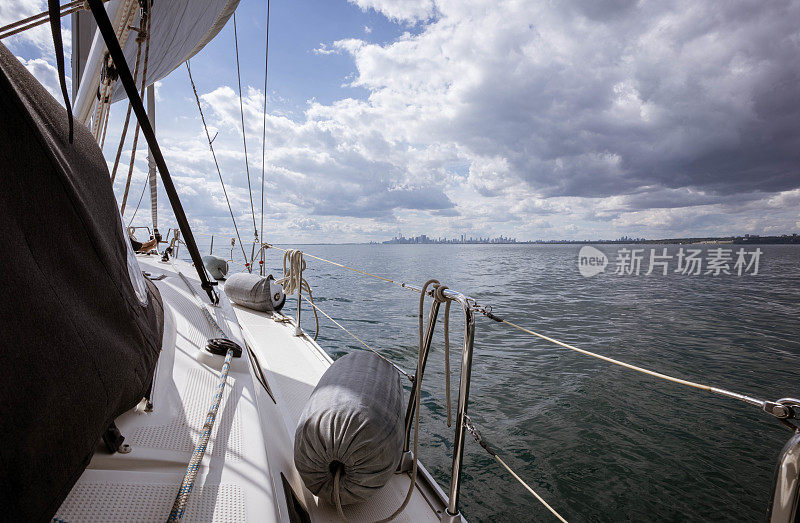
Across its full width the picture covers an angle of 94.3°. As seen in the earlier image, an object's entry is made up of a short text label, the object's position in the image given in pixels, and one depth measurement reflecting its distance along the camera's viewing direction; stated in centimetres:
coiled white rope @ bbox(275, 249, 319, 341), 425
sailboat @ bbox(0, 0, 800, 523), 64
